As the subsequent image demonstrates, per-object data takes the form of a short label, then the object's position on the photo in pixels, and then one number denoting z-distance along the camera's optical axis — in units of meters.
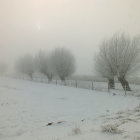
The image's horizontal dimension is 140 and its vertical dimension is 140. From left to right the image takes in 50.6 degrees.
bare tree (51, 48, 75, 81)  31.67
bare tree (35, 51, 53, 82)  33.91
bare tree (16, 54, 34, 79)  29.57
